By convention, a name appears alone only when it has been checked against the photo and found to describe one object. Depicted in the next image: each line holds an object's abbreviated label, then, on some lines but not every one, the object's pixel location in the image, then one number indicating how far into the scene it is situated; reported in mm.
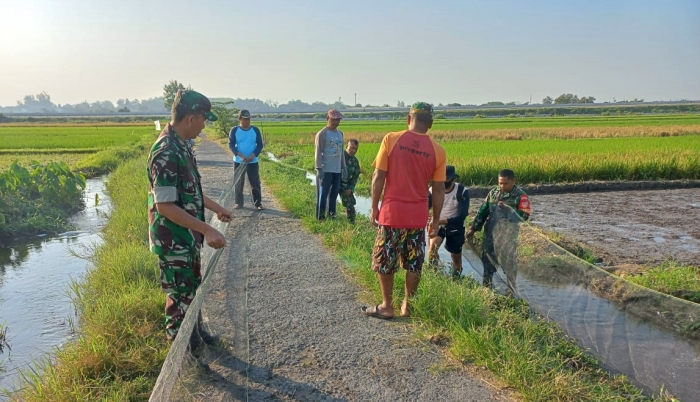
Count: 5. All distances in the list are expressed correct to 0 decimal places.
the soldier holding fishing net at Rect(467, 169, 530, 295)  4551
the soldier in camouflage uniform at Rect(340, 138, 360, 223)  7017
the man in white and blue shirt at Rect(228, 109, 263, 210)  7516
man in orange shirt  3459
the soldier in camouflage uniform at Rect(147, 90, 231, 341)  2568
